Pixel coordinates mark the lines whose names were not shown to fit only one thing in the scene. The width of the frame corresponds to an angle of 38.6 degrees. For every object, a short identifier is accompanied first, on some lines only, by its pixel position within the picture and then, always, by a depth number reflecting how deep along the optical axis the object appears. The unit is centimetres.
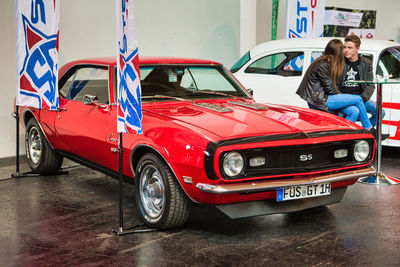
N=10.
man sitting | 700
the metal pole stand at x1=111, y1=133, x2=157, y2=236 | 464
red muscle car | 425
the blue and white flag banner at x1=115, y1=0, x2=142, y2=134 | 452
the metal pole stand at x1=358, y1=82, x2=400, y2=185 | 648
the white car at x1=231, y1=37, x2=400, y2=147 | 764
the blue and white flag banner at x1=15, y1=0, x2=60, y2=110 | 645
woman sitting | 679
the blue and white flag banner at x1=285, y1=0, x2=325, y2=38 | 1019
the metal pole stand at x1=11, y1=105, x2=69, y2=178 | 691
